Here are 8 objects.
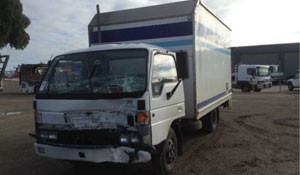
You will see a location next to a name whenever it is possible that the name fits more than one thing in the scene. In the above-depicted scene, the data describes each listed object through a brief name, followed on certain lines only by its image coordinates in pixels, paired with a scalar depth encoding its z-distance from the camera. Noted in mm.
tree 23875
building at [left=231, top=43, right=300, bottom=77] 57844
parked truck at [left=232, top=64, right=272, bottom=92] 28422
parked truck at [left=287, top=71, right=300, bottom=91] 28284
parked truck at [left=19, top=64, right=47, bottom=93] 26750
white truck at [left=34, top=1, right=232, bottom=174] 4352
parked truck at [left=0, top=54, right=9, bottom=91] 9184
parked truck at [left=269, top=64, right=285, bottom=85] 41812
